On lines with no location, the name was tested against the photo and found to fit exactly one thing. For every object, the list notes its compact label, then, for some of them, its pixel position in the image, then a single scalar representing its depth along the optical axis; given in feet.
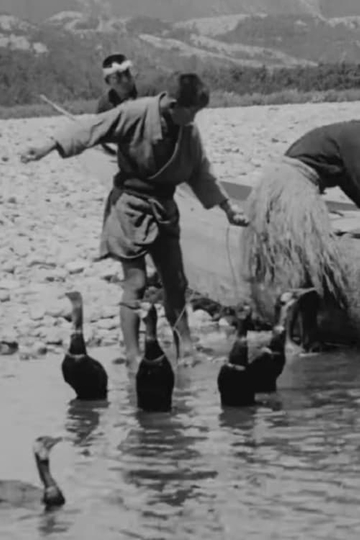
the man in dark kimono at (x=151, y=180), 40.00
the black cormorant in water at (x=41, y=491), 29.44
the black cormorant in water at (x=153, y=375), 36.88
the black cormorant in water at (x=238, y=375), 37.09
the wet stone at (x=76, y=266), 58.10
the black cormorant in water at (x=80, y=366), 38.20
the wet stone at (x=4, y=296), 53.91
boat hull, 45.48
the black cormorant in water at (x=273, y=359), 38.96
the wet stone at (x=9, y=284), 55.42
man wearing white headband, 46.22
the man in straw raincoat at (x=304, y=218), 45.36
